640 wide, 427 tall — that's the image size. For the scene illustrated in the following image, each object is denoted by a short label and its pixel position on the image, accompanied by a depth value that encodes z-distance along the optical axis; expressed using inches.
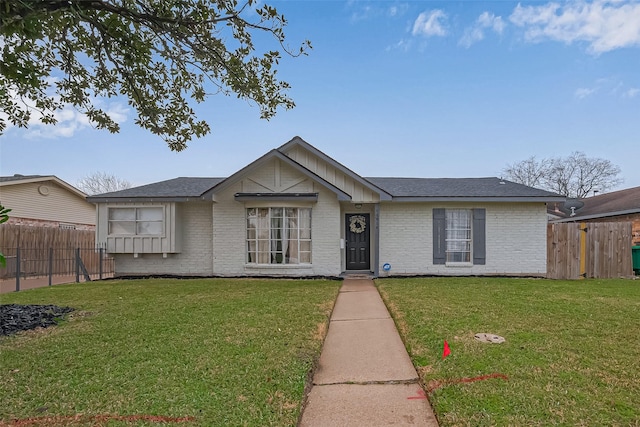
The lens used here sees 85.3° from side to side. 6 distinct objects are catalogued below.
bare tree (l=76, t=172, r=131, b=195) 1674.5
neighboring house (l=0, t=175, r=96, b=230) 682.2
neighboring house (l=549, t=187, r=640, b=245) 599.8
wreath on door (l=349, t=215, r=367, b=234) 495.8
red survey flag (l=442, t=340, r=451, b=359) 160.7
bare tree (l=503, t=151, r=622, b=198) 1473.9
